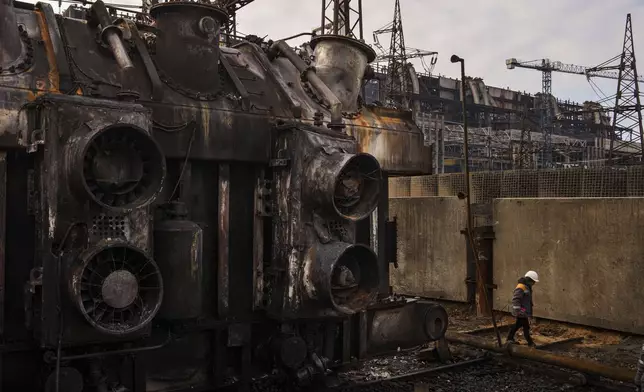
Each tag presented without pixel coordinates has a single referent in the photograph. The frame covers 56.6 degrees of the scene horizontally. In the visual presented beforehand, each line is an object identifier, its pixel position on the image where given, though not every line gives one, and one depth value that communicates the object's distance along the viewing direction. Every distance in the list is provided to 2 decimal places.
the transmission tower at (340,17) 18.94
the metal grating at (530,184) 11.24
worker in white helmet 9.65
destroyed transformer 4.49
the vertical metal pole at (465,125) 8.75
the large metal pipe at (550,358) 7.43
